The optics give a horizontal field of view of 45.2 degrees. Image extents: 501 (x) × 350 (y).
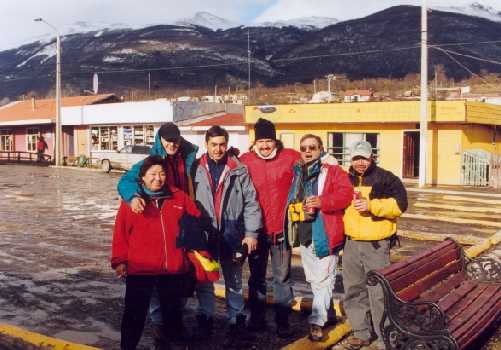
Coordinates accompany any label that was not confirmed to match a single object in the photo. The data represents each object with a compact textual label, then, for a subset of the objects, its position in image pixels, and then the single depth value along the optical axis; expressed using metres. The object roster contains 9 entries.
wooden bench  4.50
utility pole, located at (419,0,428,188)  23.34
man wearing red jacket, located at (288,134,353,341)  5.07
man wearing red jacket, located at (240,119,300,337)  5.32
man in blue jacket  5.08
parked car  30.98
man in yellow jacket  4.91
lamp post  36.47
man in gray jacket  5.21
